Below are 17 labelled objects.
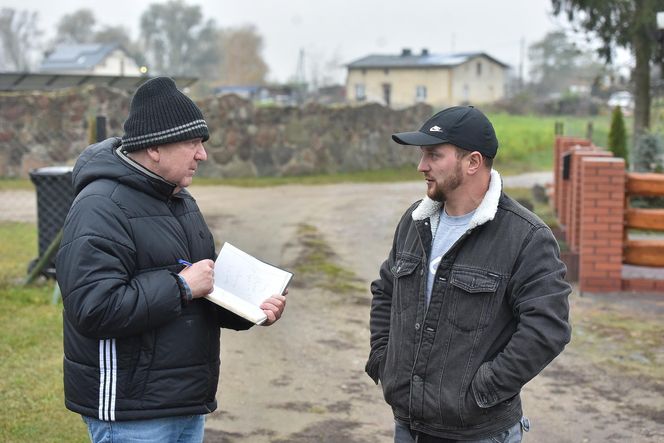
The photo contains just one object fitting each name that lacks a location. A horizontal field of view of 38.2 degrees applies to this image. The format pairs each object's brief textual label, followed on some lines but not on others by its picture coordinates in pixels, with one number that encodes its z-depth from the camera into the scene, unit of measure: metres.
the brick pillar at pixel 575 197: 10.15
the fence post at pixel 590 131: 16.97
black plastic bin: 9.39
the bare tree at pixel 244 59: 84.94
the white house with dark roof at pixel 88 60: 73.00
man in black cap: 3.29
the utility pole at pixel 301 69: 46.63
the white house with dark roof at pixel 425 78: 50.59
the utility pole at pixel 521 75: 89.30
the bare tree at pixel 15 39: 86.88
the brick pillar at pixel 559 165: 13.08
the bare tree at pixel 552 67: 97.25
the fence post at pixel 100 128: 8.66
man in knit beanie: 3.19
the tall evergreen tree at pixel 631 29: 16.94
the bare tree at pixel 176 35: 104.62
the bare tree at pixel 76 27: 103.81
